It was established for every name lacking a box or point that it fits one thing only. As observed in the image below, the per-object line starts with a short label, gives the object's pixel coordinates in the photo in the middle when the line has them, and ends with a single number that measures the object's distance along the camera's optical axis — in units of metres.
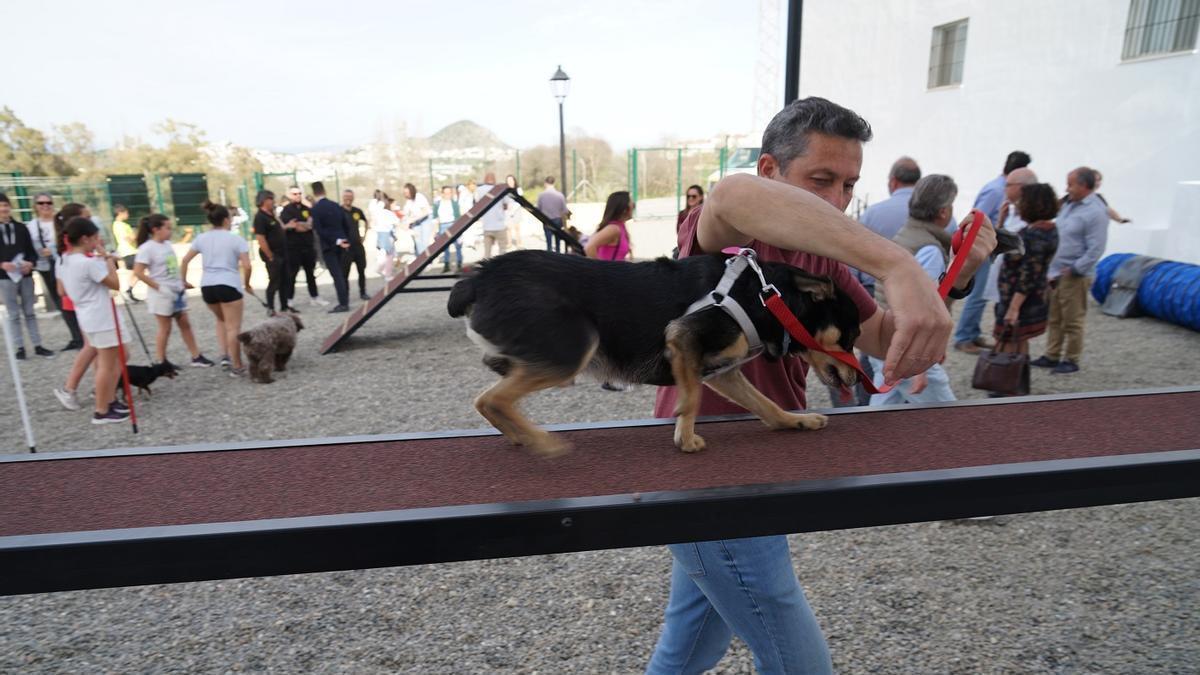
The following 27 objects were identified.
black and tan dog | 1.80
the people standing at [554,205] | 15.21
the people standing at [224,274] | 8.34
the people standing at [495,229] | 16.86
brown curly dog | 8.30
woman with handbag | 6.41
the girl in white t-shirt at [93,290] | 6.55
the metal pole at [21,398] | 5.75
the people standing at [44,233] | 10.45
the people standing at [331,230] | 12.42
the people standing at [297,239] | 12.14
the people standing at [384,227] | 16.56
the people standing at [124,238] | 14.47
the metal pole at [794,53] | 3.09
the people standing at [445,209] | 19.42
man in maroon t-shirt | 1.63
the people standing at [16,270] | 9.38
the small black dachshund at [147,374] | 7.48
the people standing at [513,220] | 18.03
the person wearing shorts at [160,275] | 8.18
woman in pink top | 7.95
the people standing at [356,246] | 13.38
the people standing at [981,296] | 8.71
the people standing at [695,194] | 10.80
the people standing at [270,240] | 11.41
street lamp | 18.83
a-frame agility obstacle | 9.52
